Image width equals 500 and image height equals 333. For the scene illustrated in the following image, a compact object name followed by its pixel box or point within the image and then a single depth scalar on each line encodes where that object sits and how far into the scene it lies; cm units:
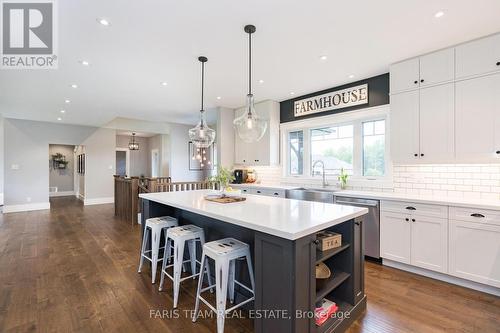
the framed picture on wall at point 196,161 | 880
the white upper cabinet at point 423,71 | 286
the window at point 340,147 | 383
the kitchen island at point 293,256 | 151
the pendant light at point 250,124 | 265
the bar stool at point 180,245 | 234
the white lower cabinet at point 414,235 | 272
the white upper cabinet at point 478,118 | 259
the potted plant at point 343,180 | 410
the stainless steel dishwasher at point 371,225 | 323
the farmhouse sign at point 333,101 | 398
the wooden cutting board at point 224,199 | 266
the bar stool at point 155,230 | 272
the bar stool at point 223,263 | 185
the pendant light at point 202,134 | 324
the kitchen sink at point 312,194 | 374
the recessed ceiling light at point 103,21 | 230
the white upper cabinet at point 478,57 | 257
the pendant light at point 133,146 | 925
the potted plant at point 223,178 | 289
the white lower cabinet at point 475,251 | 240
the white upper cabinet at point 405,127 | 314
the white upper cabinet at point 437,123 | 287
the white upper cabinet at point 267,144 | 507
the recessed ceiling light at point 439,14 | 220
